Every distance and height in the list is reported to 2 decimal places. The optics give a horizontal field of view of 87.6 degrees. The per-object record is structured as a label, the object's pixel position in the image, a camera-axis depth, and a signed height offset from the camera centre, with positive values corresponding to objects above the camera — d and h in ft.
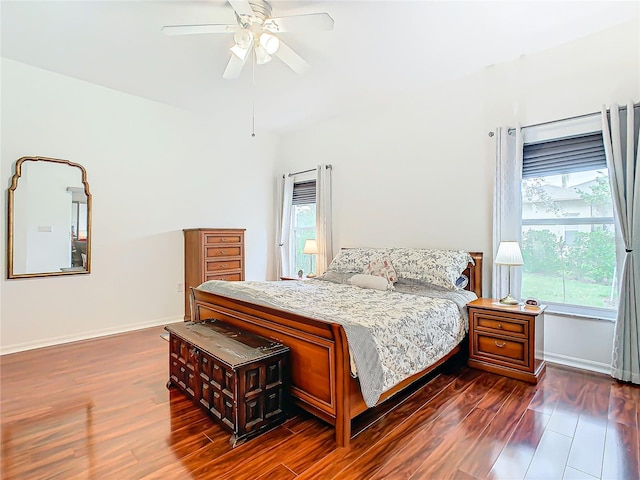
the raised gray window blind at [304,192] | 17.37 +2.60
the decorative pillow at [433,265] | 10.47 -0.78
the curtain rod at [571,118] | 8.65 +3.60
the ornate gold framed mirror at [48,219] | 11.07 +0.74
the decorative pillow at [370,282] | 10.91 -1.36
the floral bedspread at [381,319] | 6.34 -1.74
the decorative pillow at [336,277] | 12.58 -1.38
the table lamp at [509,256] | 9.44 -0.41
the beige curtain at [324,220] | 16.02 +1.02
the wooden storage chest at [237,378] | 6.22 -2.77
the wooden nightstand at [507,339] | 8.73 -2.68
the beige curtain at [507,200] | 10.46 +1.32
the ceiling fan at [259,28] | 7.32 +4.94
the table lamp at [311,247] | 15.88 -0.28
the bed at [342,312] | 6.19 -1.65
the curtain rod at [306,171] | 16.12 +3.64
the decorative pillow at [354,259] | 12.73 -0.70
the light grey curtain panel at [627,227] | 8.41 +0.39
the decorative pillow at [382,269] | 11.23 -0.97
